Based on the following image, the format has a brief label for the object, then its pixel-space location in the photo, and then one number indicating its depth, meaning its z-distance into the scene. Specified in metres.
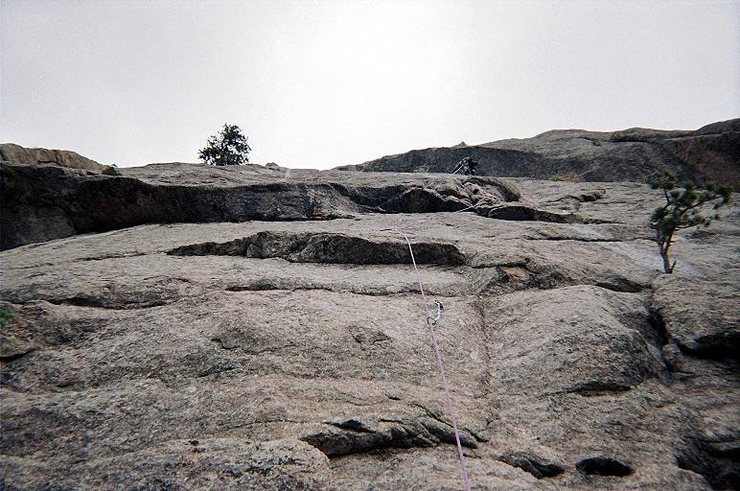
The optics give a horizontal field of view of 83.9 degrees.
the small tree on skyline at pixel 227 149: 30.61
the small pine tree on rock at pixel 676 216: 9.52
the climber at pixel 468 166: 19.89
